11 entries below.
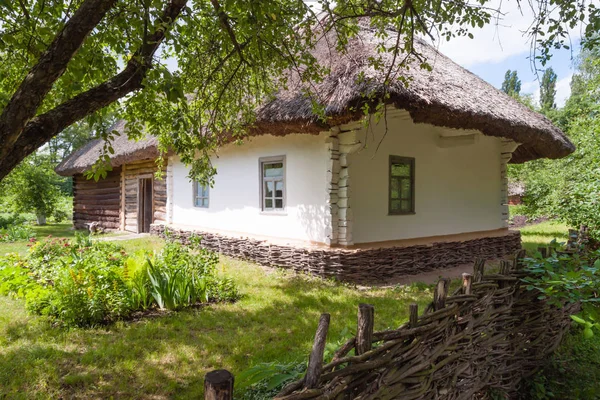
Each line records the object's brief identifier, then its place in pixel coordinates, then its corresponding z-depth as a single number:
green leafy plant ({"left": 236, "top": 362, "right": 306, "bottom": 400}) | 1.90
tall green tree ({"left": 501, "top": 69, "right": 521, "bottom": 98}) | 39.79
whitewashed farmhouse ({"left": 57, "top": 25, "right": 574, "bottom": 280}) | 5.89
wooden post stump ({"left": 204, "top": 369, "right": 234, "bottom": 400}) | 1.13
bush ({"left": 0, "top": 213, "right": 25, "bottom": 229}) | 13.15
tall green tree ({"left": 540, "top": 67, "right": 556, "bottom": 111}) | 26.61
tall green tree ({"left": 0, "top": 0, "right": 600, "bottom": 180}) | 2.11
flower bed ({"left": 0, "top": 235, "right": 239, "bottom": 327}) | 3.79
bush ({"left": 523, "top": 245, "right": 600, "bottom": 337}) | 1.95
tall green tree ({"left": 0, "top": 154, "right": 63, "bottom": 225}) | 13.80
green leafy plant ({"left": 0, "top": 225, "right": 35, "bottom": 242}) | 10.37
